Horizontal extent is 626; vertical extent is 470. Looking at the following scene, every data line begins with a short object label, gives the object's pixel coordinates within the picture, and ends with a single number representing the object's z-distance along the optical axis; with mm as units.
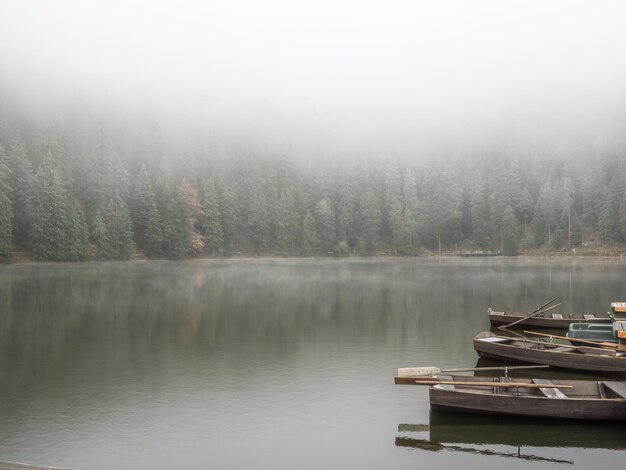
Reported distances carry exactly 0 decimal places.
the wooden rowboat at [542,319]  36312
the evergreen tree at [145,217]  120812
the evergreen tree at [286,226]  134500
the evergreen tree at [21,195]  104875
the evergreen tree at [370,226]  137250
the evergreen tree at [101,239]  111500
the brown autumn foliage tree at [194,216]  125206
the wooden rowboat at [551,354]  23453
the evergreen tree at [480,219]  137250
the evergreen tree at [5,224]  98125
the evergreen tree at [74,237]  106312
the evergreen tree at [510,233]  129250
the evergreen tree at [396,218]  134625
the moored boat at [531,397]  18031
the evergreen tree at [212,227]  127750
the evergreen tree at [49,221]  103875
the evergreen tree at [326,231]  137250
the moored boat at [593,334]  28641
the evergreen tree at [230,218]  131750
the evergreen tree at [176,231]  121500
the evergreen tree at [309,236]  133750
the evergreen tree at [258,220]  133500
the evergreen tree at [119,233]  113750
